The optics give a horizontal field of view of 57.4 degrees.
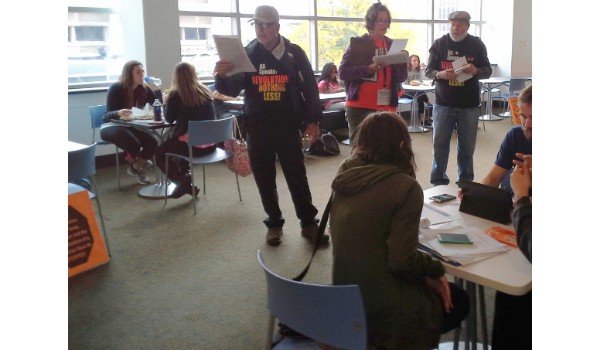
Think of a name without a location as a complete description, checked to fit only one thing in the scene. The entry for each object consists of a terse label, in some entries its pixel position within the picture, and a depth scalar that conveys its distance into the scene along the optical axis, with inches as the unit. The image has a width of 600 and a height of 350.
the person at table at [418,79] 332.8
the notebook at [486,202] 75.8
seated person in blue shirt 90.9
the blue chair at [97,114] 221.8
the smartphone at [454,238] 68.2
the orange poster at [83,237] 128.4
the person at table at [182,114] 176.7
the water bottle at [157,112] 187.0
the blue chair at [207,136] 167.5
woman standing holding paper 149.1
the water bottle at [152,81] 218.8
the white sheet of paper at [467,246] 63.9
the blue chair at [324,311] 52.7
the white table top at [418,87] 307.6
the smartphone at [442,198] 85.5
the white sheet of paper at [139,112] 193.7
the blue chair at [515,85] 356.2
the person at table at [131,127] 201.3
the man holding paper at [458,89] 162.2
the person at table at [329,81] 281.9
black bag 259.8
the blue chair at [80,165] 128.2
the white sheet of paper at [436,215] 77.2
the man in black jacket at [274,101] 135.0
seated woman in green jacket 62.3
